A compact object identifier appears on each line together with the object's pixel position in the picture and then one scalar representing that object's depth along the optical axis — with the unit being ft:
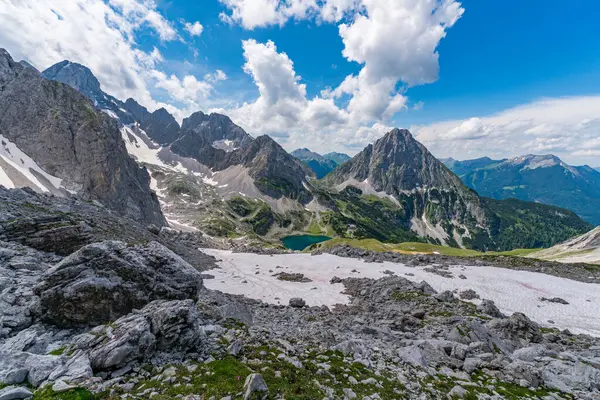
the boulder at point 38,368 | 29.71
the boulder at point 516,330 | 73.56
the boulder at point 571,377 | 48.24
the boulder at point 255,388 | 30.94
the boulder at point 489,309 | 94.68
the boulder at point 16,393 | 25.84
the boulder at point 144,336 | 35.12
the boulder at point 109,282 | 43.70
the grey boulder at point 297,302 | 101.86
